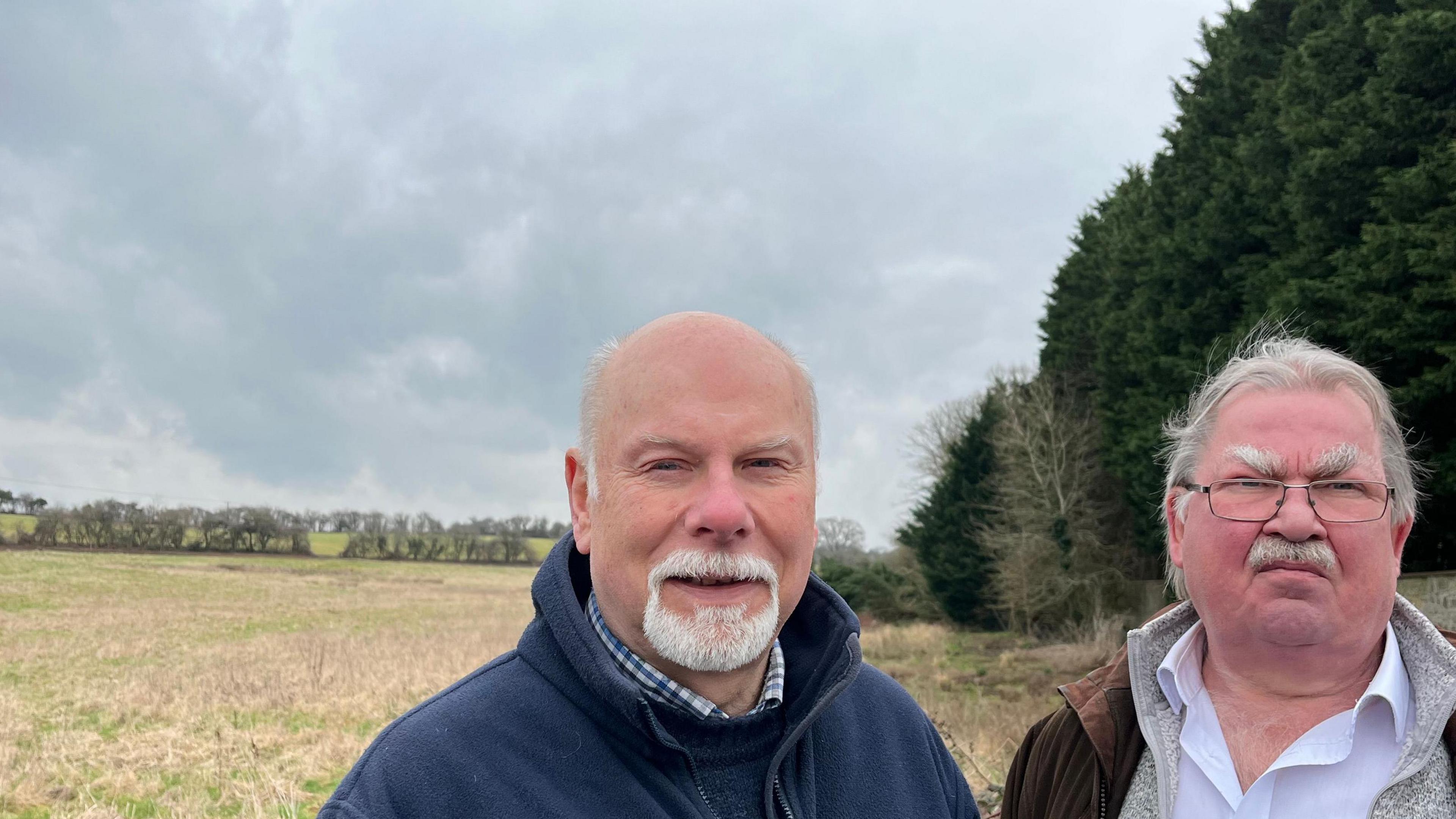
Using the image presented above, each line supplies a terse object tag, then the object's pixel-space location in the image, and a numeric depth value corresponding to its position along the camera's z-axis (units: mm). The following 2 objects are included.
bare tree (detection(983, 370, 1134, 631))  27828
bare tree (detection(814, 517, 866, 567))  72188
